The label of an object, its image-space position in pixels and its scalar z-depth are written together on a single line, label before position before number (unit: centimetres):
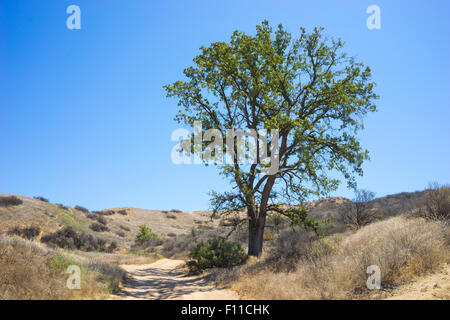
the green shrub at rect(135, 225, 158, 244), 3859
